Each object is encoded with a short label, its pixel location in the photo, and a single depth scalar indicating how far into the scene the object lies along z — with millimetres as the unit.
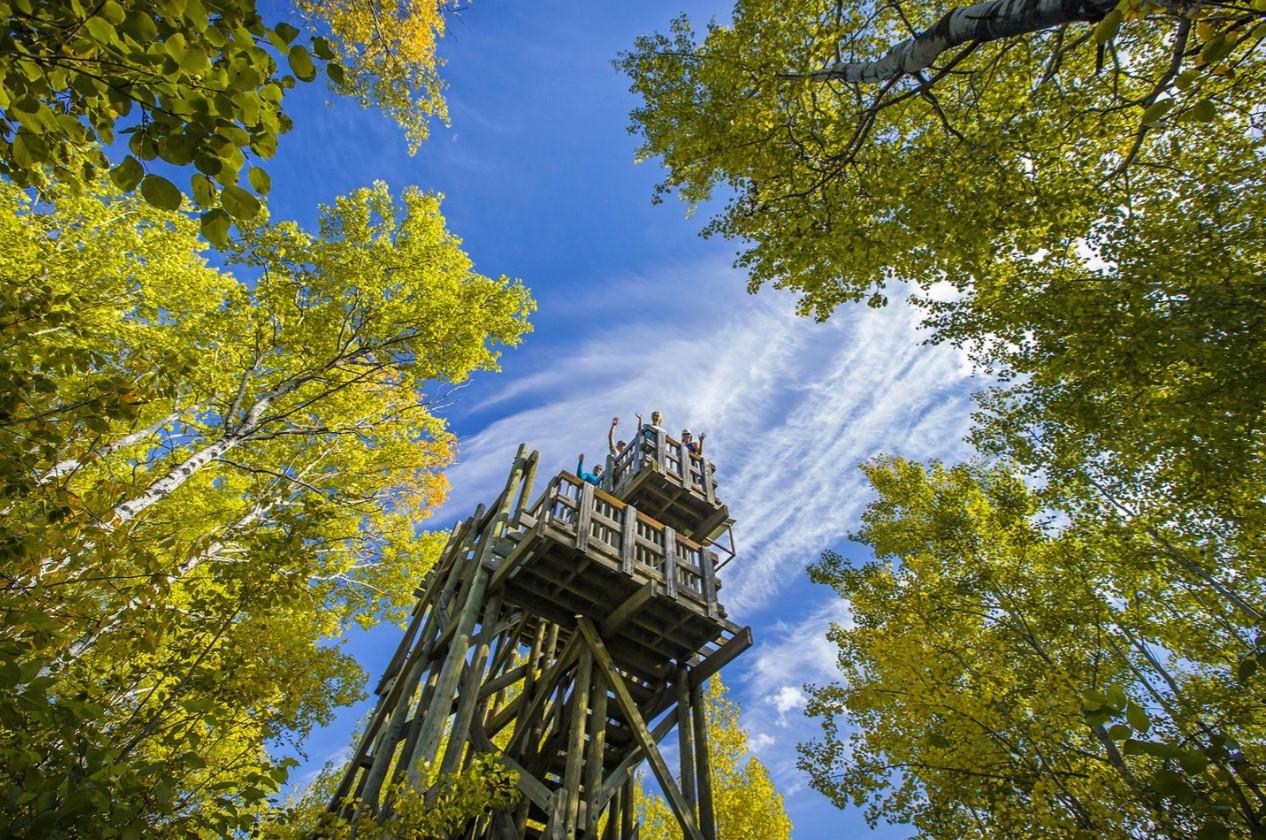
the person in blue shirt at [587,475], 11766
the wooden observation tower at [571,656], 7035
